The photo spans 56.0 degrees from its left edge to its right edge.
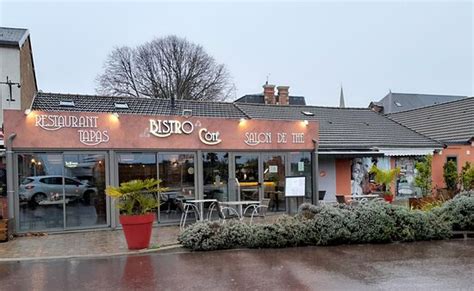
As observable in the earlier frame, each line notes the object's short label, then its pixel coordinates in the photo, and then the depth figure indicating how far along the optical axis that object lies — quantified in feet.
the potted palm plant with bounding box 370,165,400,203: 46.78
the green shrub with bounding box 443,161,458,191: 64.59
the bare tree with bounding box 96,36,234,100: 115.24
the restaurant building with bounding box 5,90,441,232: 38.42
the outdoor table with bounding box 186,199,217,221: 41.41
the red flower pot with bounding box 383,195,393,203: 44.98
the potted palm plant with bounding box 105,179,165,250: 29.86
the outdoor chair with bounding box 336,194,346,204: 46.80
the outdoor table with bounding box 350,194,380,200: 46.43
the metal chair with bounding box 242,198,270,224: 44.01
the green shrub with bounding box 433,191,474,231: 35.06
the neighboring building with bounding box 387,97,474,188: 67.46
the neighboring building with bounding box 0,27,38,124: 54.29
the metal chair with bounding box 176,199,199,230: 41.50
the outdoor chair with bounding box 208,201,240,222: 43.00
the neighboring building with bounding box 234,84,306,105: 98.01
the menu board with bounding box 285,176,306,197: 43.27
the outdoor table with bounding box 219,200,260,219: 39.47
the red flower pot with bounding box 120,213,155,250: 30.04
